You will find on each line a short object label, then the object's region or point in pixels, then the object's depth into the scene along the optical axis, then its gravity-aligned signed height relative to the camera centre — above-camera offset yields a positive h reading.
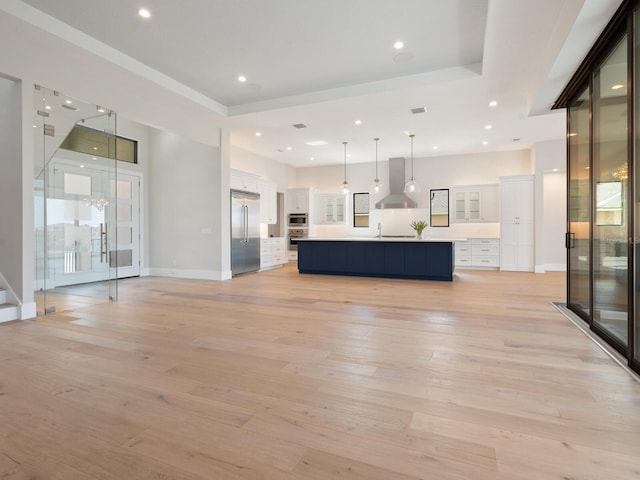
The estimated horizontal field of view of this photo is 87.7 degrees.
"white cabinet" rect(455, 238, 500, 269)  8.58 -0.45
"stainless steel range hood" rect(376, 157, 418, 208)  9.27 +1.48
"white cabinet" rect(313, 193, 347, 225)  10.42 +0.90
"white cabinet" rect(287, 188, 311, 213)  10.48 +1.17
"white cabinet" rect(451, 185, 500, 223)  8.81 +0.87
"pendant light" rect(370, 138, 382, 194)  10.23 +1.49
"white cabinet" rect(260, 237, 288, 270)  8.66 -0.42
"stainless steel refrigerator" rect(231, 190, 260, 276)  7.38 +0.11
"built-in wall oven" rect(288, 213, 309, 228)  10.49 +0.54
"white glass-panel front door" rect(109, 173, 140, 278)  7.06 +0.27
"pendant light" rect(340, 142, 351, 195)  8.11 +2.16
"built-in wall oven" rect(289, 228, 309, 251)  10.56 +0.06
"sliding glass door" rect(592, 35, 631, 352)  2.70 +0.32
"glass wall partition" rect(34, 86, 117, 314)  4.19 +0.47
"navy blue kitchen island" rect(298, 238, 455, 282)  6.80 -0.47
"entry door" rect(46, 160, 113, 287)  4.52 +0.21
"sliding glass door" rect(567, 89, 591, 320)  3.68 +0.30
